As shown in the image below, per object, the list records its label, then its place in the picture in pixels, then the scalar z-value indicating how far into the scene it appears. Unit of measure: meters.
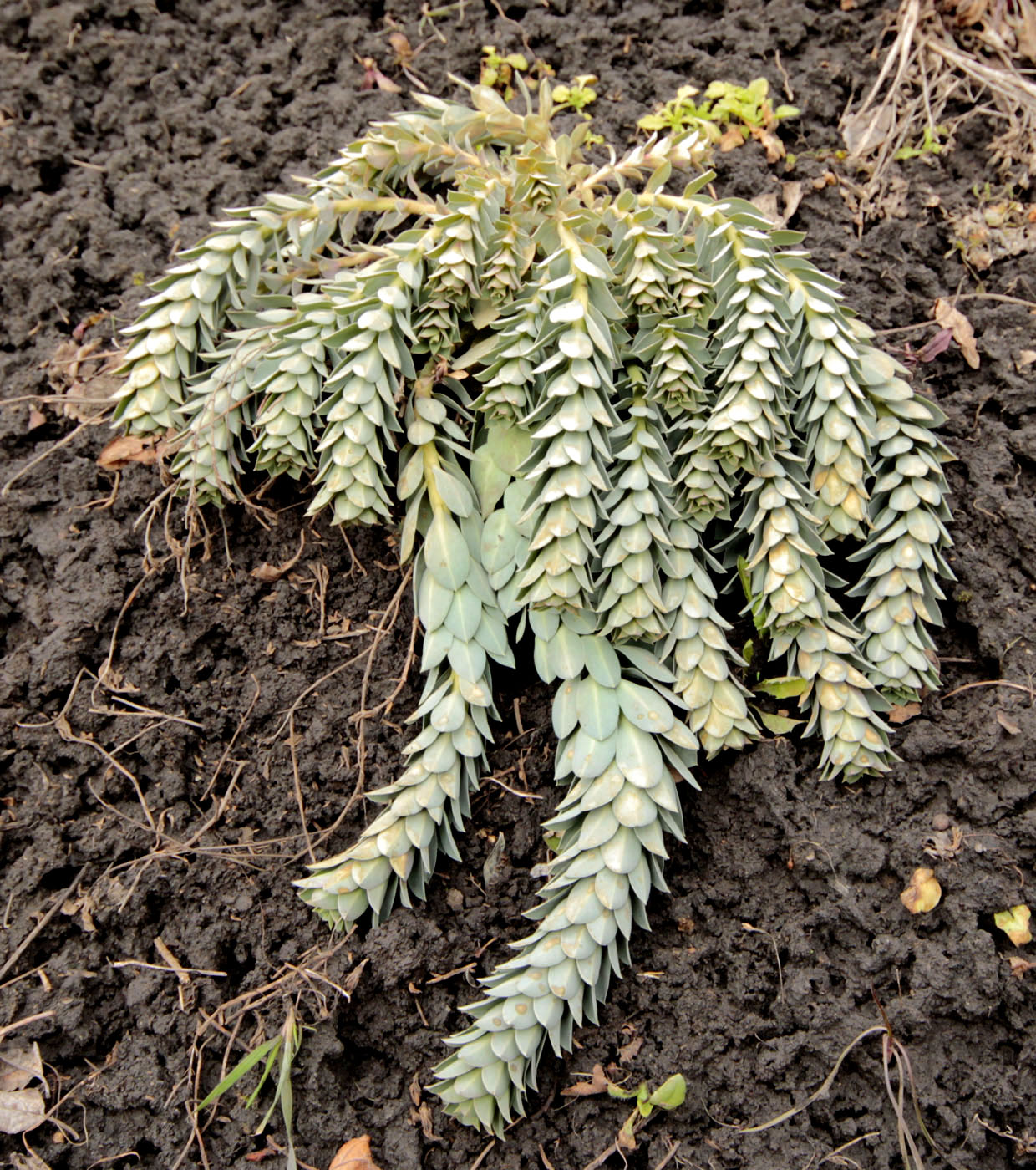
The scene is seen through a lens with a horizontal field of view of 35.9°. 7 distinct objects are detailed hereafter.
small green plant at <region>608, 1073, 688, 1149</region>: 0.60
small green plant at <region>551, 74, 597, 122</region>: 0.80
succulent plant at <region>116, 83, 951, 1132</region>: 0.62
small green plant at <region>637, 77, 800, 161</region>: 0.79
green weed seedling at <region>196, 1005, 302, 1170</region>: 0.60
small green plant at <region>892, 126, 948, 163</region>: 0.79
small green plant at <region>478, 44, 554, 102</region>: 0.82
